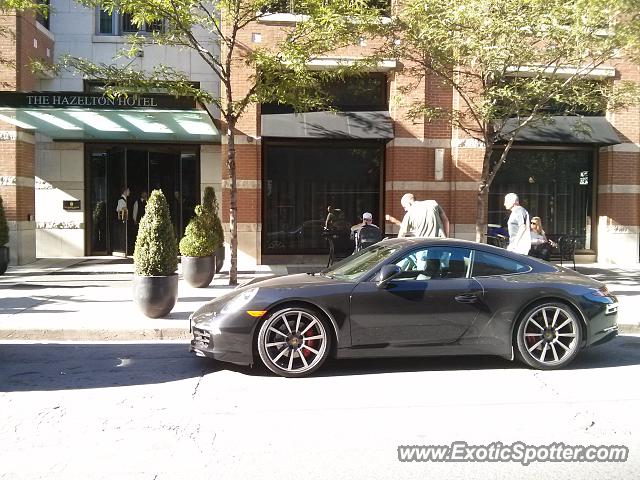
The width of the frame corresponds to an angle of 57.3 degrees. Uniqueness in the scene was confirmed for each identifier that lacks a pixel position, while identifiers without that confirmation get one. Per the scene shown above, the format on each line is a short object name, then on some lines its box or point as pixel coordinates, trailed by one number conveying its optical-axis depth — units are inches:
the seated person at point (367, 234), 429.1
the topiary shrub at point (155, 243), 314.8
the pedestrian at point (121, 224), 643.5
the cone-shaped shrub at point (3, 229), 466.0
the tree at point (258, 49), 379.9
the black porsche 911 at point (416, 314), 220.5
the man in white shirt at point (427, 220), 376.2
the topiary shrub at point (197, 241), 412.5
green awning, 454.9
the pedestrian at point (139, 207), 647.8
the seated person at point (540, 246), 461.1
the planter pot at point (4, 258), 465.4
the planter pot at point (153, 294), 311.7
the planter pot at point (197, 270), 411.5
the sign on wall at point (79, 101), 453.7
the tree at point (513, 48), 361.4
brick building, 562.3
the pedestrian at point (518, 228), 361.4
